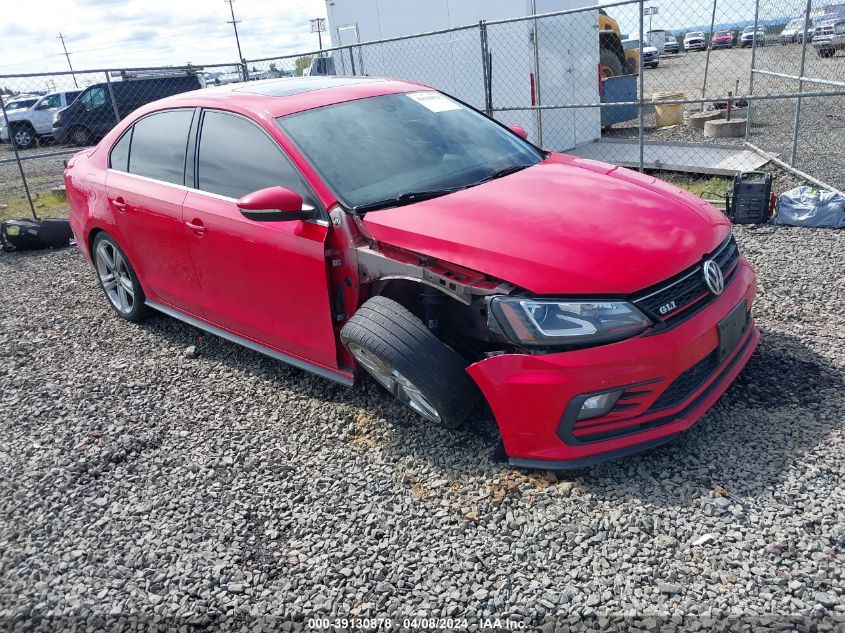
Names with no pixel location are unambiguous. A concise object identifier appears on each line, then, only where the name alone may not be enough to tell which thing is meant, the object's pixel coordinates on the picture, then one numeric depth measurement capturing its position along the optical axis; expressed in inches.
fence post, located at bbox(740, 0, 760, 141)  320.6
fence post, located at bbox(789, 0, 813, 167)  271.6
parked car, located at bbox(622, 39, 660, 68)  686.1
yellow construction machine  522.9
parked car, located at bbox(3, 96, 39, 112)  1072.6
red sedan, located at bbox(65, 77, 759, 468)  111.4
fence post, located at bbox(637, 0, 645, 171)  266.2
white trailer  377.7
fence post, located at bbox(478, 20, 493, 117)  305.3
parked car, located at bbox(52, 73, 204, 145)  724.7
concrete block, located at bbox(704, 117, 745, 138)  444.5
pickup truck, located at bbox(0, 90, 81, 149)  949.8
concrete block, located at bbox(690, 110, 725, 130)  487.5
